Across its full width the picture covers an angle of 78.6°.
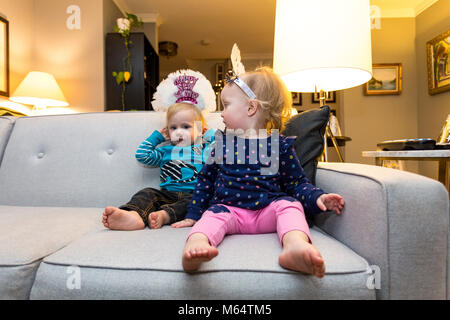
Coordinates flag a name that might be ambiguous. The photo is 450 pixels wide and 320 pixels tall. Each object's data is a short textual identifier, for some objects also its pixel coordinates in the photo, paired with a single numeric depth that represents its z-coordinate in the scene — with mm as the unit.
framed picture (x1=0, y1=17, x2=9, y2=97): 2498
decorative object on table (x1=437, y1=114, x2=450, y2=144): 1661
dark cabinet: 3301
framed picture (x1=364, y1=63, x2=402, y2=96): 3539
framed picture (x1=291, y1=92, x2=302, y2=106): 4914
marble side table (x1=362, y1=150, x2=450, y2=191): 1270
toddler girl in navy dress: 771
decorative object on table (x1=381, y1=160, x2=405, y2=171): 2201
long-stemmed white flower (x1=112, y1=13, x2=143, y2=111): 3230
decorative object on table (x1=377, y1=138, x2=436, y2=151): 1390
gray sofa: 585
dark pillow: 993
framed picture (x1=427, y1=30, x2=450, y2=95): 2938
